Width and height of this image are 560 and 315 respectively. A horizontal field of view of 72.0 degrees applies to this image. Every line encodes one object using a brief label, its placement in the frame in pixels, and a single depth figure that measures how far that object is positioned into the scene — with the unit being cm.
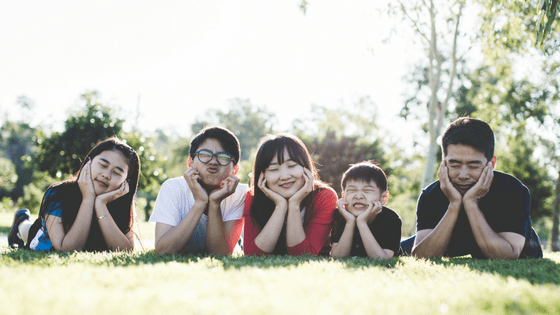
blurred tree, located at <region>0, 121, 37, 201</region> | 6711
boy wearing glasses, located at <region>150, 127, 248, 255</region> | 410
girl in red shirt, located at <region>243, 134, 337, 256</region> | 417
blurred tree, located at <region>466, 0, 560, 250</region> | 1575
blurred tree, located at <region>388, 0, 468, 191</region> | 1345
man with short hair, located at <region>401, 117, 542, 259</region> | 397
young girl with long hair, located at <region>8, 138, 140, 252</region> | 437
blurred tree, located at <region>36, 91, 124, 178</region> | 1439
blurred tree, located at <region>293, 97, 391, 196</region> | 2231
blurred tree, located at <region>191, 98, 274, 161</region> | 7181
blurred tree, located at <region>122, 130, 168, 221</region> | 1536
